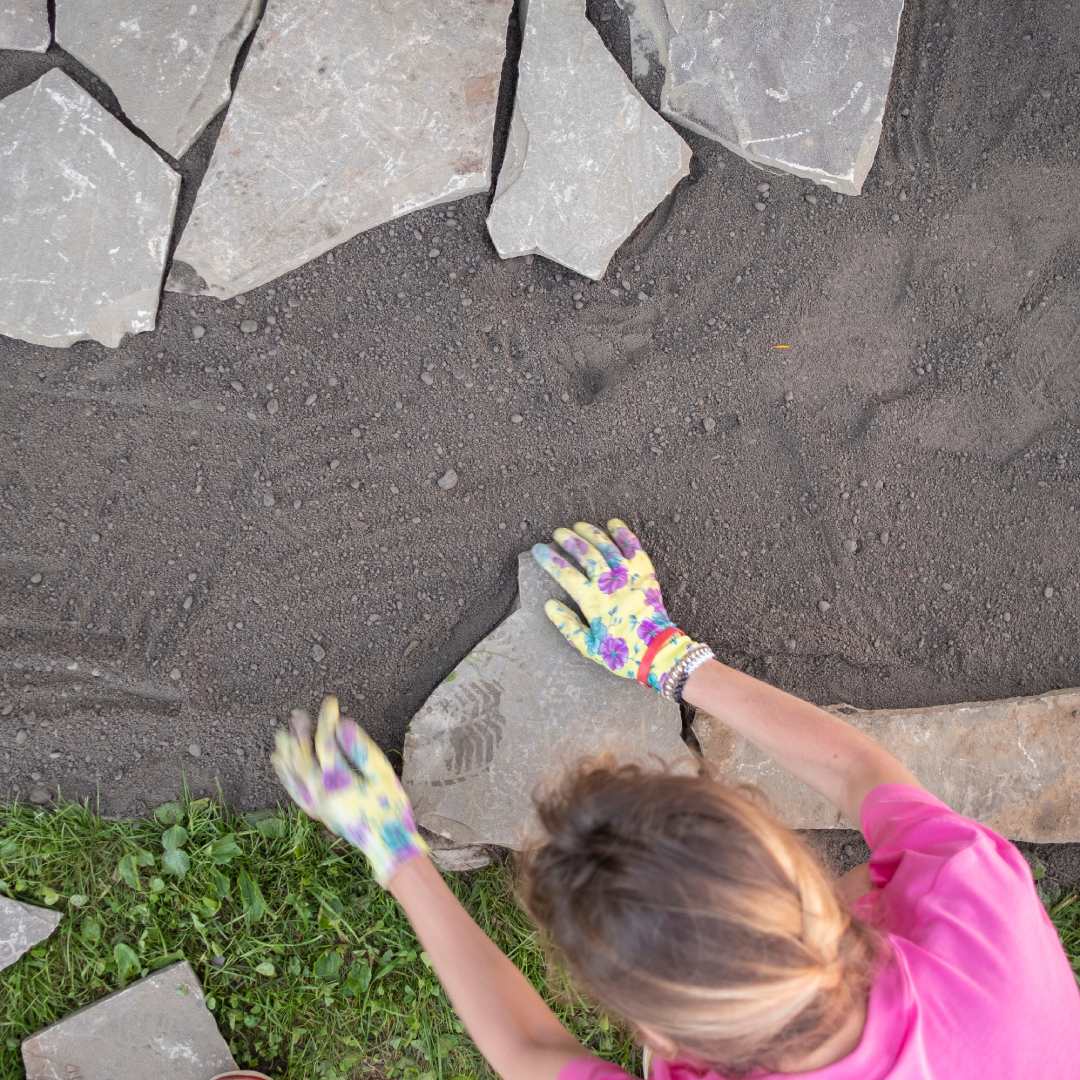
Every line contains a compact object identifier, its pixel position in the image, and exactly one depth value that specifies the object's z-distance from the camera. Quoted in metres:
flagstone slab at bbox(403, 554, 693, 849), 2.14
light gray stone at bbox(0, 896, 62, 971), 2.05
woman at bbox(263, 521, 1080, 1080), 1.16
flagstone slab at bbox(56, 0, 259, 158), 2.05
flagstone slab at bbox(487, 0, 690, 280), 2.17
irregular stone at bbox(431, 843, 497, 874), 2.16
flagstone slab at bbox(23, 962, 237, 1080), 2.05
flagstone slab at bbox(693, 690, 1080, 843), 2.24
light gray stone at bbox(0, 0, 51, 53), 2.04
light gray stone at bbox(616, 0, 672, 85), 2.25
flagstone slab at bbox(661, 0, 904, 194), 2.23
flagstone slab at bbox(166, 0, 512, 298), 2.10
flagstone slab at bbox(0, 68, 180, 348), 2.03
